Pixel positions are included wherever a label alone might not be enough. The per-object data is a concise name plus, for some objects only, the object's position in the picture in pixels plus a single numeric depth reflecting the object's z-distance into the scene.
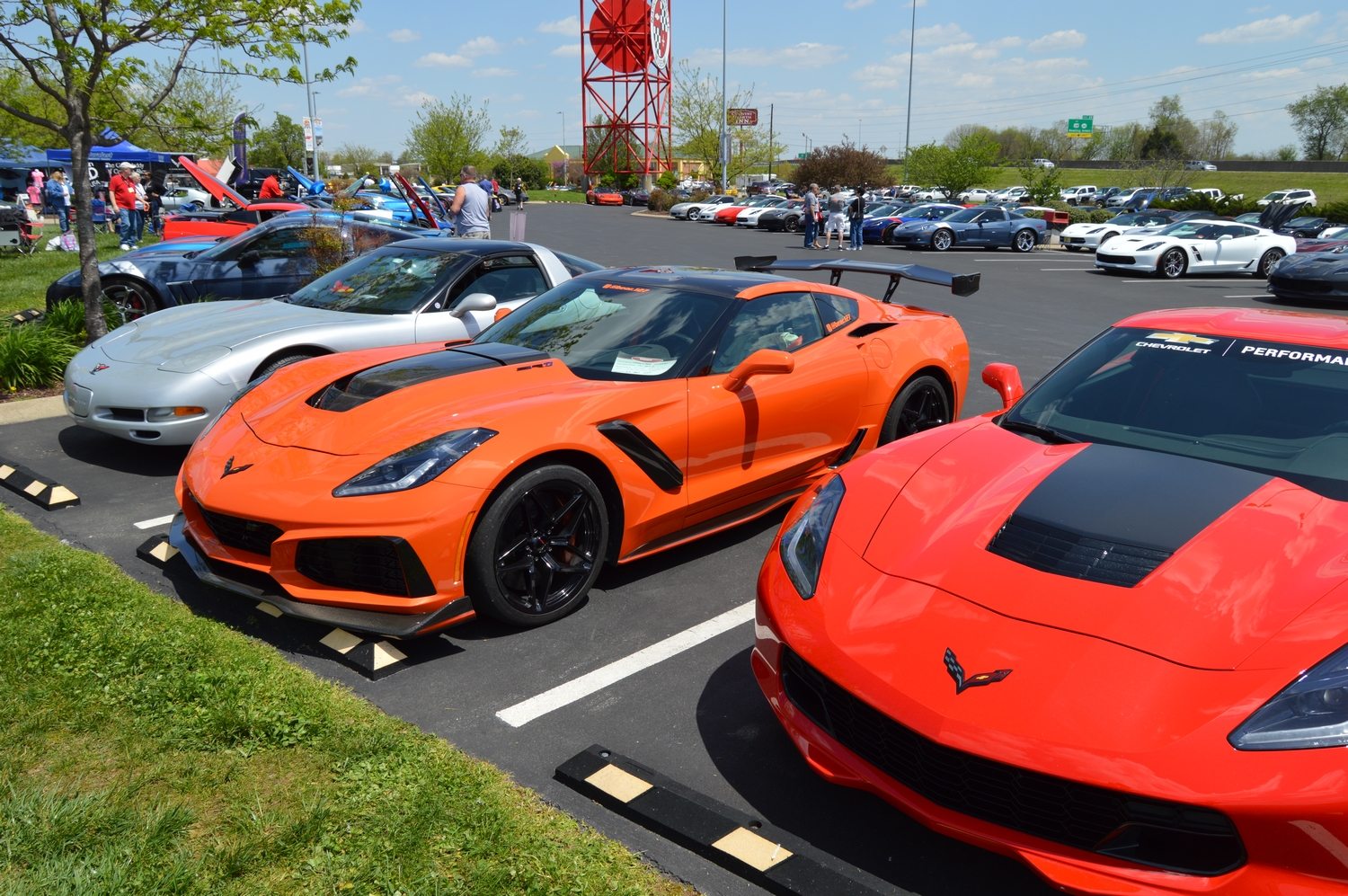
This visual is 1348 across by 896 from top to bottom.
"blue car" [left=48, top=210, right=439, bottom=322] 9.20
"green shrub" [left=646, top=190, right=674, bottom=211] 51.50
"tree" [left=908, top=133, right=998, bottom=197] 52.72
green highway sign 106.75
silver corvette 6.00
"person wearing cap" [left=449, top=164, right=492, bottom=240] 12.64
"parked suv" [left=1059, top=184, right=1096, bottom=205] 55.23
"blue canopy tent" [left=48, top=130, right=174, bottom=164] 29.69
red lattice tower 72.19
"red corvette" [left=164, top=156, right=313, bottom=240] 14.78
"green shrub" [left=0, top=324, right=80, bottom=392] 8.16
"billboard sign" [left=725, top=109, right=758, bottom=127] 76.69
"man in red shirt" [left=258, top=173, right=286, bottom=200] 21.23
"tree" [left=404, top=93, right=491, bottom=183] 60.12
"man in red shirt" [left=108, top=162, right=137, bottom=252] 19.41
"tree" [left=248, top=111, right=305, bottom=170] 64.61
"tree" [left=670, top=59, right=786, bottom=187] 74.56
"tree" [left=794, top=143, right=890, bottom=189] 60.50
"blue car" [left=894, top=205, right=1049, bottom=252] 28.17
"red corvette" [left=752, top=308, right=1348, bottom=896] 2.17
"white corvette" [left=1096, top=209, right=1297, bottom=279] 20.75
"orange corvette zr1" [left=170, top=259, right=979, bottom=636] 3.71
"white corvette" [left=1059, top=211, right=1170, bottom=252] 28.72
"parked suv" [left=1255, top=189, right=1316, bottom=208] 47.78
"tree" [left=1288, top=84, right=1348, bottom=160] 91.69
